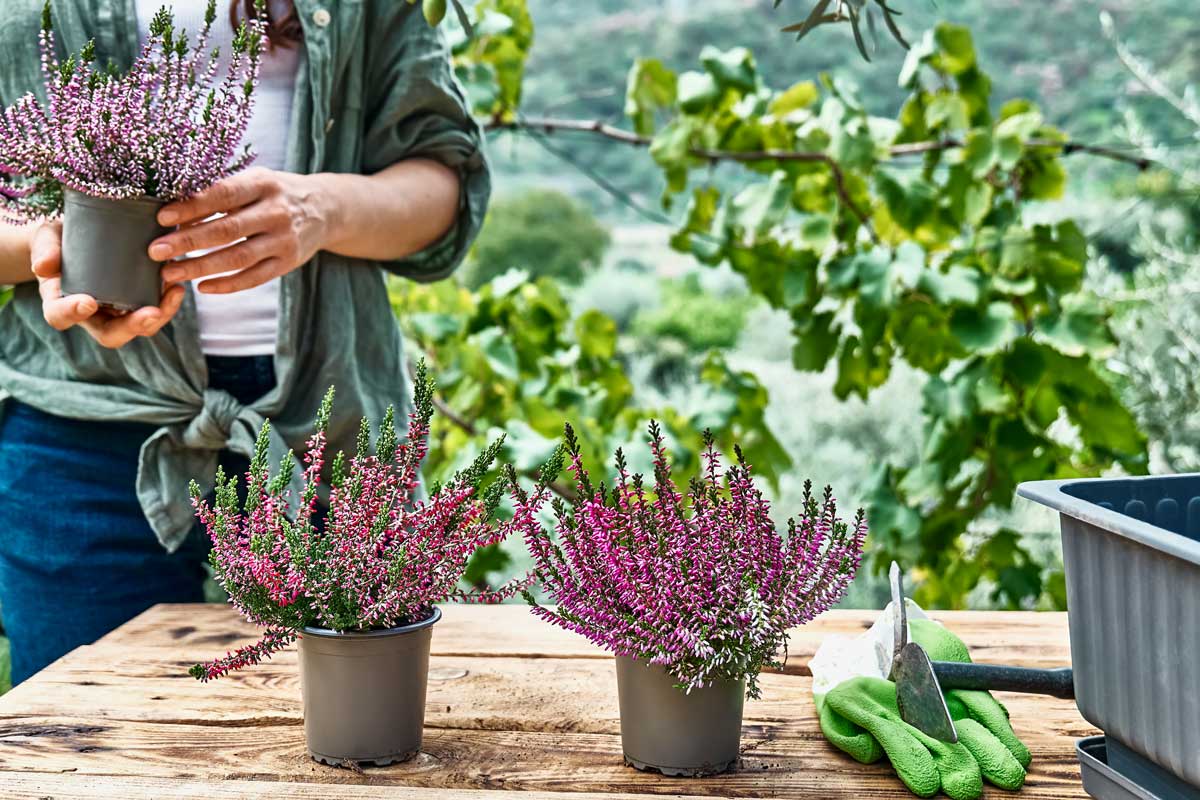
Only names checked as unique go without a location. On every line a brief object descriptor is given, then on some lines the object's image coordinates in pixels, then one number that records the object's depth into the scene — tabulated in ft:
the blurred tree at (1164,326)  9.30
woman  3.69
